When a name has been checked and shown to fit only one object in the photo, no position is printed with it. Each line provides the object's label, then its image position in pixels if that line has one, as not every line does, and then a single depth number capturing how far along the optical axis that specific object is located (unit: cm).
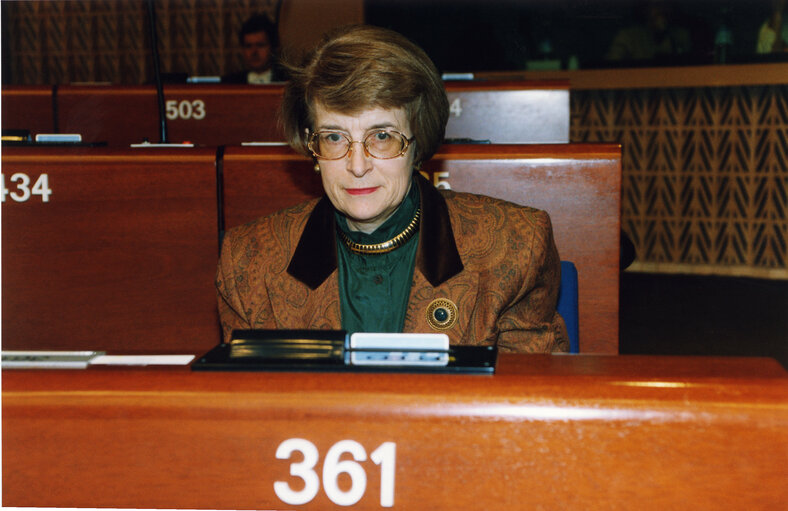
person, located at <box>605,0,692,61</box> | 620
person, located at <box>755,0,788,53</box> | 577
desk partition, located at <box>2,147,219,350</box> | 179
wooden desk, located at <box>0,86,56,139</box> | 321
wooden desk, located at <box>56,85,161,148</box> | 324
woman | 148
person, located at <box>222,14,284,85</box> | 485
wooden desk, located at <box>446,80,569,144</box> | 295
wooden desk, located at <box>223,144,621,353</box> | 175
